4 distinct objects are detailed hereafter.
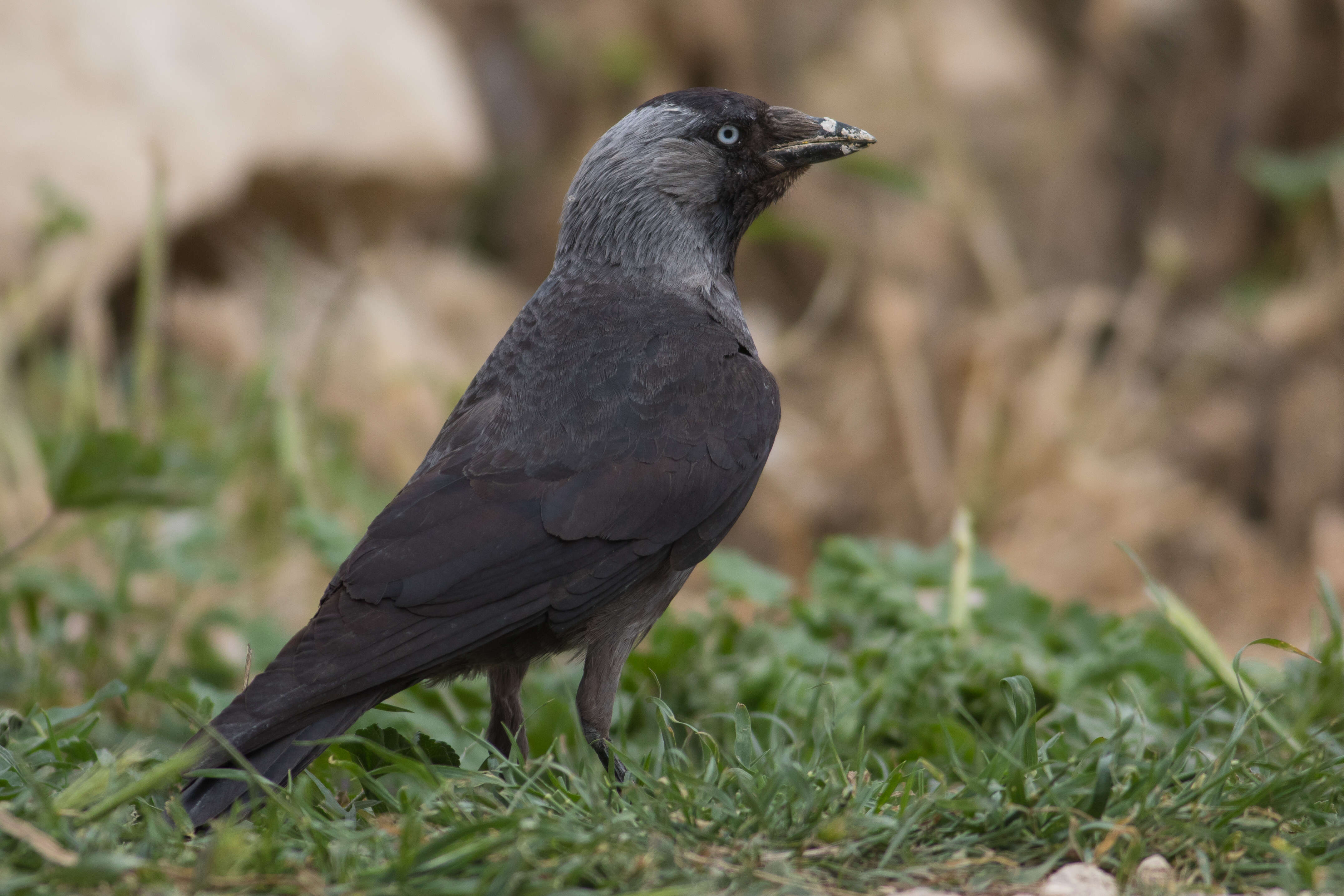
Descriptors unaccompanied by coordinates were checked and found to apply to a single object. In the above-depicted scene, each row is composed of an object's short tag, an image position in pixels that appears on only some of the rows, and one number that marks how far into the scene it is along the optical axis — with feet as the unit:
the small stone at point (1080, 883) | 13.20
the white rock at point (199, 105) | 40.29
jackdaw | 16.66
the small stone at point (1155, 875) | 13.29
